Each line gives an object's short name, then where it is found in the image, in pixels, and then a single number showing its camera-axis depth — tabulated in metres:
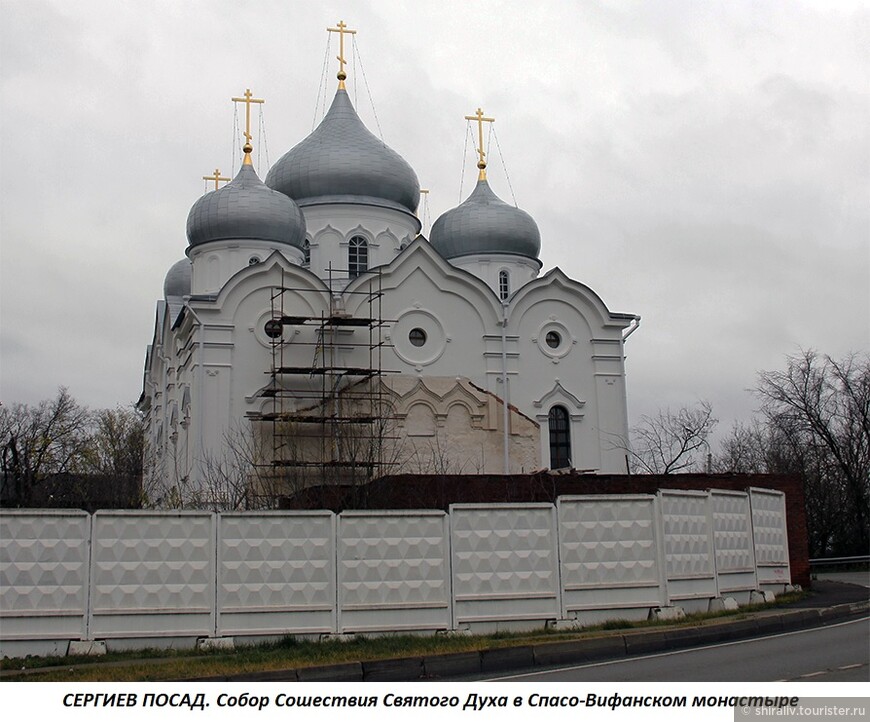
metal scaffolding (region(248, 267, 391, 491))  28.23
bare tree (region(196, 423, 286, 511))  20.67
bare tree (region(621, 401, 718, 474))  35.12
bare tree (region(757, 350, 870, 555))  32.62
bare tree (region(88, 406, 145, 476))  53.75
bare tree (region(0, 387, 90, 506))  52.12
